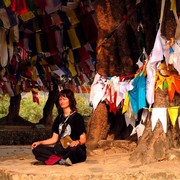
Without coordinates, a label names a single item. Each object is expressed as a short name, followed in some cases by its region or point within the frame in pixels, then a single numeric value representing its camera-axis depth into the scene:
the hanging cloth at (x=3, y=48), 16.48
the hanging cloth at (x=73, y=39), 17.09
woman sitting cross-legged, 7.58
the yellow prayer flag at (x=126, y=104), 8.84
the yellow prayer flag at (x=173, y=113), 7.87
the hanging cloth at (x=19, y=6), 13.76
